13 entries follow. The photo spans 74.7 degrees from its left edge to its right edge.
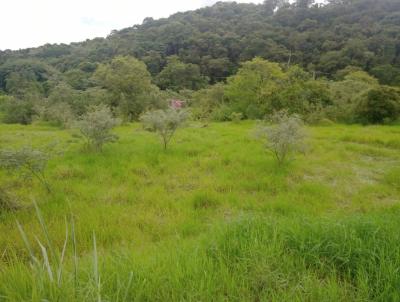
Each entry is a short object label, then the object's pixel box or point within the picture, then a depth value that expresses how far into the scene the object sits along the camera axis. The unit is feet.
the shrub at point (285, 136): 25.25
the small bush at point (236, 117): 65.75
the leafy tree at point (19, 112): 75.66
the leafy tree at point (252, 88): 69.31
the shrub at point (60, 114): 60.49
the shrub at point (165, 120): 31.04
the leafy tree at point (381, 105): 54.75
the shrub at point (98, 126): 29.14
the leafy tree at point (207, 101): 78.33
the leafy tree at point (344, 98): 62.28
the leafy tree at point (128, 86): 69.77
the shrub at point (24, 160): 18.15
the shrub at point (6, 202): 15.55
